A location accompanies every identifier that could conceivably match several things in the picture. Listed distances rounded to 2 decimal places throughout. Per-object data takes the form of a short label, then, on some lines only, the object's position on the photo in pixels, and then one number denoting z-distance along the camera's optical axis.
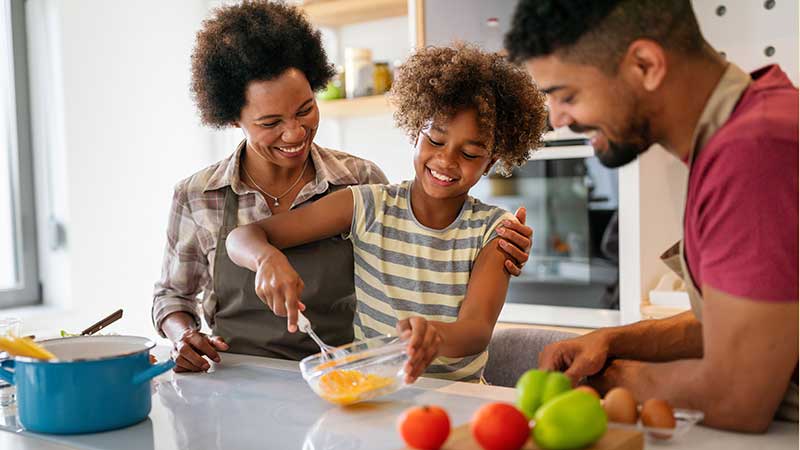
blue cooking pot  1.01
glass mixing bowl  1.09
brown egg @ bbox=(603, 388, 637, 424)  0.87
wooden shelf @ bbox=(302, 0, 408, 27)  3.13
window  3.03
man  0.83
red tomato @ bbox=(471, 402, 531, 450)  0.77
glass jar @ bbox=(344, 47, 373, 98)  3.13
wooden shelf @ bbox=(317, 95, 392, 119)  3.07
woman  1.63
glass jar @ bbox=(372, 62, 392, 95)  3.10
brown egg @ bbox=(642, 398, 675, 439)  0.86
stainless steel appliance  2.59
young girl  1.45
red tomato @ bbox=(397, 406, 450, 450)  0.79
